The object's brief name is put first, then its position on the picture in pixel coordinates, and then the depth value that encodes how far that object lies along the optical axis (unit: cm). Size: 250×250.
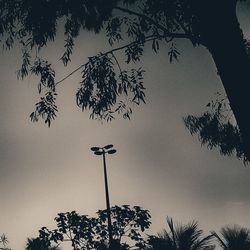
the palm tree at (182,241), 1416
